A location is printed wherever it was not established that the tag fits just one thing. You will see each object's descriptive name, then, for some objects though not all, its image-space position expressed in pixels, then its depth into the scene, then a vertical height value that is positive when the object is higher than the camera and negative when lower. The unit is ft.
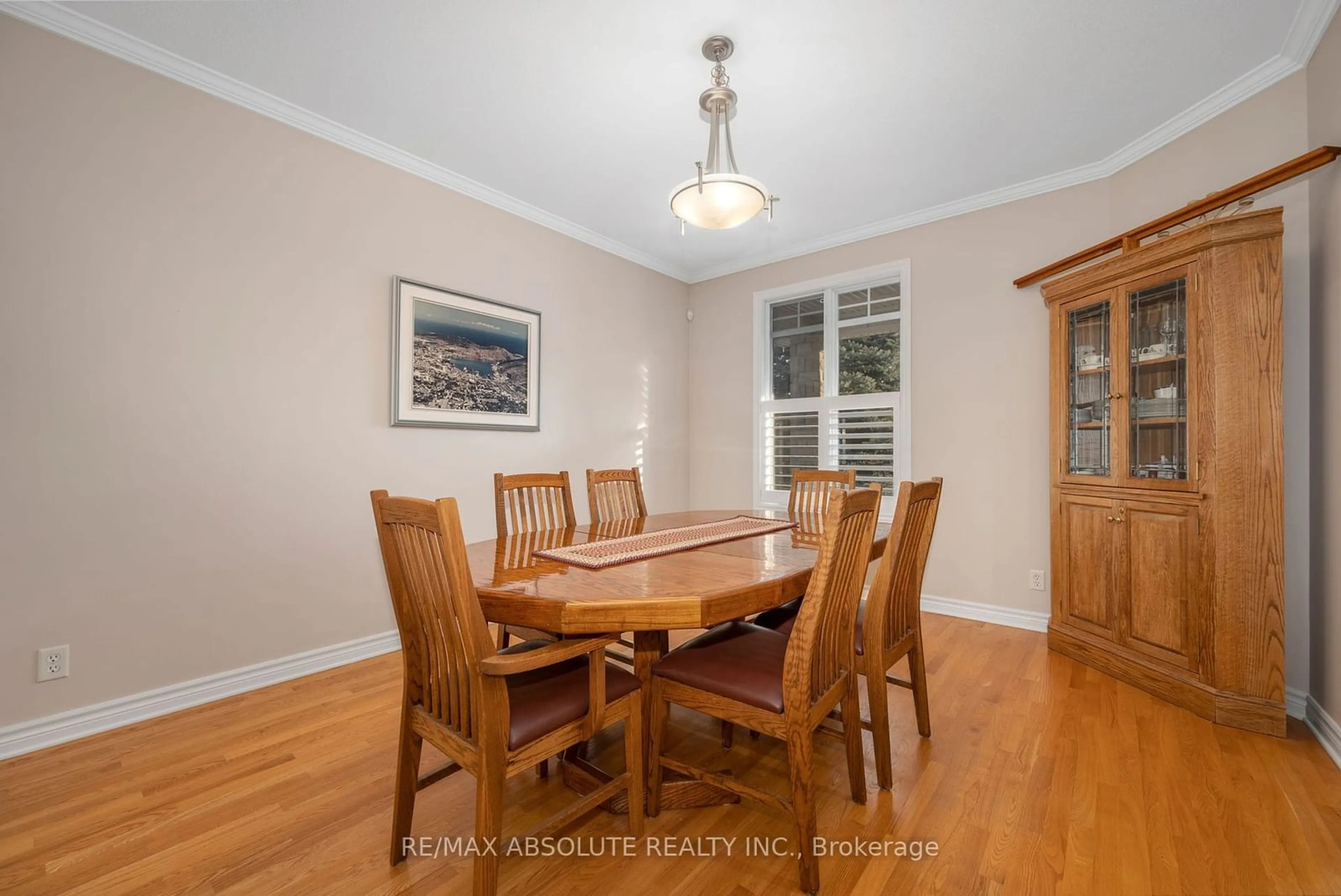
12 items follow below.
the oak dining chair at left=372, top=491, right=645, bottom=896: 3.95 -1.97
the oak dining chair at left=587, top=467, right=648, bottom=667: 8.73 -0.75
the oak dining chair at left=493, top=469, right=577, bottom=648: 7.91 -0.74
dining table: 4.26 -1.10
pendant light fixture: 6.94 +3.34
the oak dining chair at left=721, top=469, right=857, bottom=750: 9.29 -0.61
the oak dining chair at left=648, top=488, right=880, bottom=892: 4.50 -1.97
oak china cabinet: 7.02 -0.18
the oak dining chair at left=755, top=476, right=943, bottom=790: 5.80 -1.81
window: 12.84 +1.86
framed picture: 10.00 +1.81
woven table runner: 5.79 -1.04
